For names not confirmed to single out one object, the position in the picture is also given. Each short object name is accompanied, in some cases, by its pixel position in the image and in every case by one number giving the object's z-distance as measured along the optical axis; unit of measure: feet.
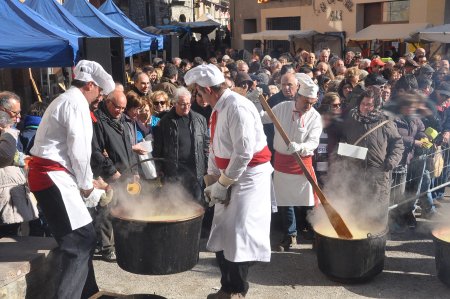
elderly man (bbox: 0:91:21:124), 16.34
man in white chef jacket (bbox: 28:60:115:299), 11.82
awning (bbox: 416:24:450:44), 43.96
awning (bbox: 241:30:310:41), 74.91
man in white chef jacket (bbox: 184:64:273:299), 12.63
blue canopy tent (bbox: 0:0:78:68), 21.53
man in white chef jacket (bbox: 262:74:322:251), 17.15
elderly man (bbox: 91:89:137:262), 16.11
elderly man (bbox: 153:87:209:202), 18.03
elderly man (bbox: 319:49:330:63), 39.80
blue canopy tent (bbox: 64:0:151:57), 39.91
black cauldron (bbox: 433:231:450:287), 14.51
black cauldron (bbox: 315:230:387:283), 14.89
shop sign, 78.29
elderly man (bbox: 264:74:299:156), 19.74
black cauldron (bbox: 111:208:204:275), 12.10
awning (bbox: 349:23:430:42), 60.18
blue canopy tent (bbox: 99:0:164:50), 47.91
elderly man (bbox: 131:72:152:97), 23.09
